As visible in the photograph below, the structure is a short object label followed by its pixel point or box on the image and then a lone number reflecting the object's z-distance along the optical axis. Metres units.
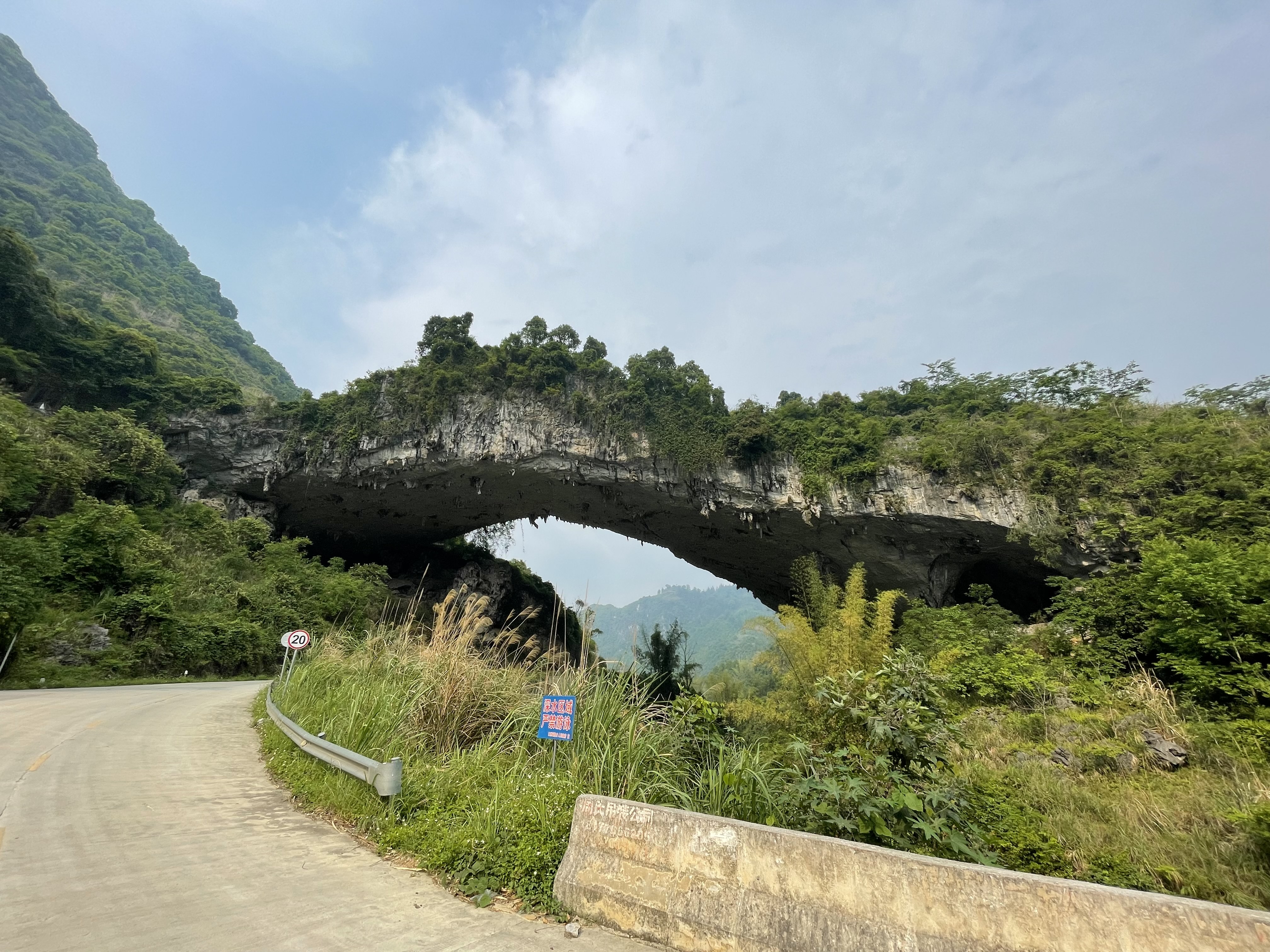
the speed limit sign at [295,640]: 8.54
